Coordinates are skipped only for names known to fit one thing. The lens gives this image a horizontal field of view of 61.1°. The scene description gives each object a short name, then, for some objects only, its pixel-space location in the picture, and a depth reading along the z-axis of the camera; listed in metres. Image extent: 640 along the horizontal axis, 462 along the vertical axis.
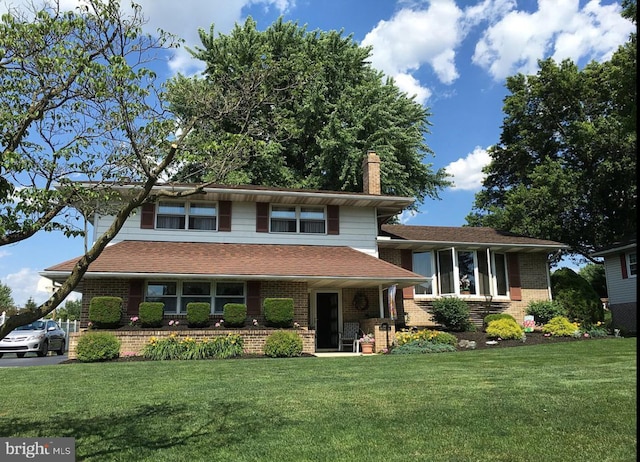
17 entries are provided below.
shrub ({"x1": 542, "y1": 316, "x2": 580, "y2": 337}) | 18.58
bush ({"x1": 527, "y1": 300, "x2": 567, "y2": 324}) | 20.86
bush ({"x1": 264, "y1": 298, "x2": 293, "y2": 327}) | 16.77
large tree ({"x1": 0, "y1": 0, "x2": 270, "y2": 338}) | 4.77
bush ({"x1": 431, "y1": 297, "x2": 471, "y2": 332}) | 19.62
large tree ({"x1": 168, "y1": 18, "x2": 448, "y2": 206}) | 27.67
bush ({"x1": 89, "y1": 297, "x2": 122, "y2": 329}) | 15.62
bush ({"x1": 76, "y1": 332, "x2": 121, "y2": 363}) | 14.75
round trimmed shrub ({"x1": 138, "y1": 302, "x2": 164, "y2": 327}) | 16.03
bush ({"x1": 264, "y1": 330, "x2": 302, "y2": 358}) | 15.71
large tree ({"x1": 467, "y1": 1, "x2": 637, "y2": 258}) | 28.52
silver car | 18.81
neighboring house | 23.19
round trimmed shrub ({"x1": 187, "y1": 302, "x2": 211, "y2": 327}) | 16.41
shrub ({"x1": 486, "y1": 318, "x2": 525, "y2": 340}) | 18.14
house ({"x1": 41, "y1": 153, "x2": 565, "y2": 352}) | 16.88
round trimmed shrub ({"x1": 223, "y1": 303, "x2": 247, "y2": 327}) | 16.59
